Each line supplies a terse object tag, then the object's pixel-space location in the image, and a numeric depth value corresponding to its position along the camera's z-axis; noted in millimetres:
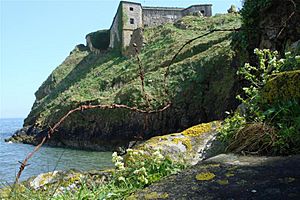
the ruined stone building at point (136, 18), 46656
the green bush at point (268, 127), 2847
